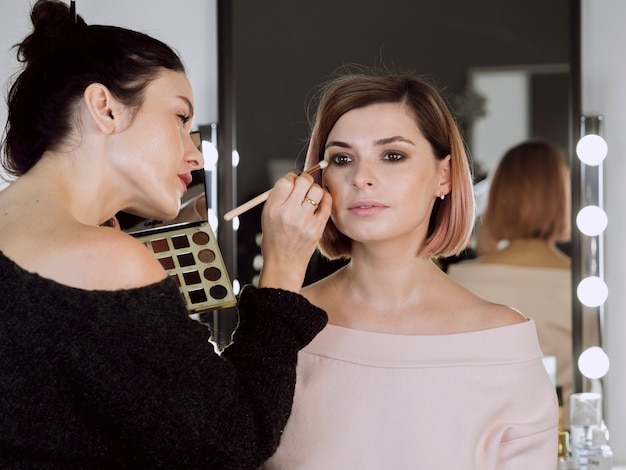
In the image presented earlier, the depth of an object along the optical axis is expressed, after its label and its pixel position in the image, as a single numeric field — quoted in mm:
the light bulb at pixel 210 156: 1906
